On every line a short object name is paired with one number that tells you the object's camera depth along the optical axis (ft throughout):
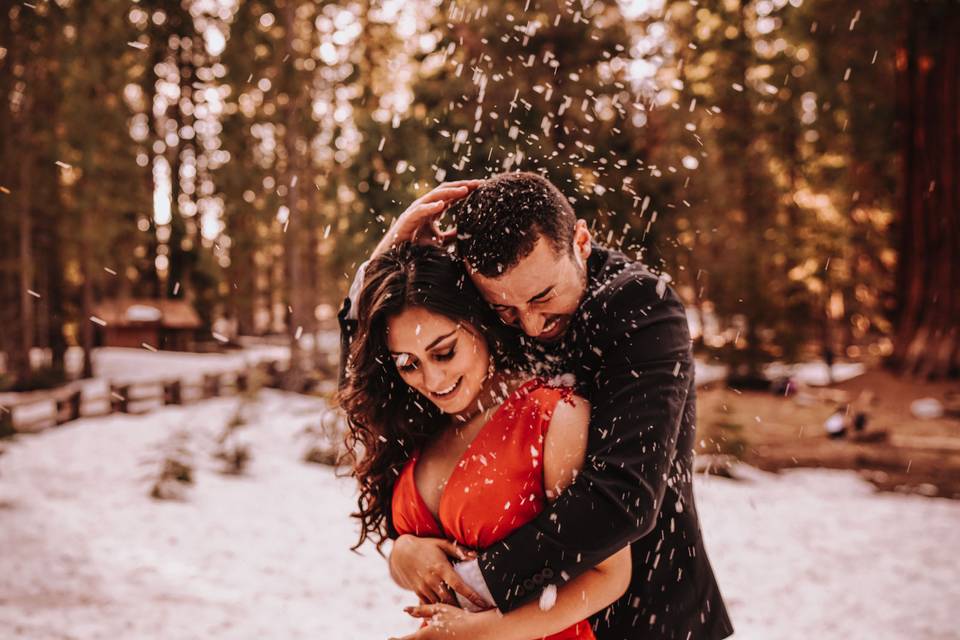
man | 6.48
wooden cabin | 93.25
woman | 6.88
